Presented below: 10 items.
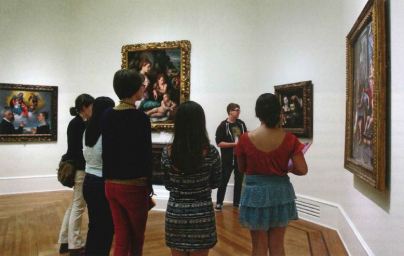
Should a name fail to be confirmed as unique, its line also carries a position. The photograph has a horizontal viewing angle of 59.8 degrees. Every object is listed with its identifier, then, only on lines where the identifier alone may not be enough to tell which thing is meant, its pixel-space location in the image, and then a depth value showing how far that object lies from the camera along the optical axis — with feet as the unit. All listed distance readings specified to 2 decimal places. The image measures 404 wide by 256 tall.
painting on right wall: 9.89
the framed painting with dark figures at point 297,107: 20.67
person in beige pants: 13.05
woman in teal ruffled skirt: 9.11
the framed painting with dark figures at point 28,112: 28.14
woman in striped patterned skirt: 7.94
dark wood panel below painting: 27.27
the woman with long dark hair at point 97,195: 10.42
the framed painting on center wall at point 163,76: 27.63
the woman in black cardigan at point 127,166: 8.92
